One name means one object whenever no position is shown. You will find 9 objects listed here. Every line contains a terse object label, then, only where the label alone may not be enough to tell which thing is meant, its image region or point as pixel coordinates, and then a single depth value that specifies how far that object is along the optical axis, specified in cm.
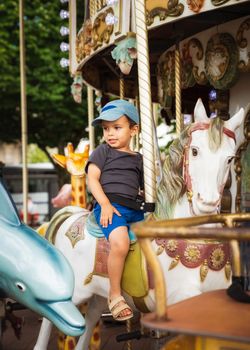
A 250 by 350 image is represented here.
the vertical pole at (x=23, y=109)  724
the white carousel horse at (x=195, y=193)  327
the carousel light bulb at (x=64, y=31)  650
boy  359
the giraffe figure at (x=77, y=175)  616
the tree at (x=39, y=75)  1586
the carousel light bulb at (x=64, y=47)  649
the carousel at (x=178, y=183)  200
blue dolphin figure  306
